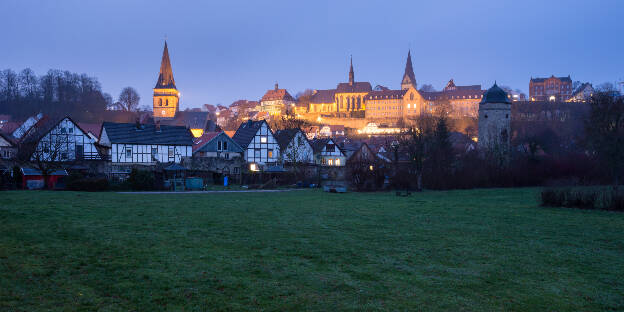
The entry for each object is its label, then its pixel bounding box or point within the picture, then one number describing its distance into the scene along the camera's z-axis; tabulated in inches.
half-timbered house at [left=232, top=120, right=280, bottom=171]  2037.4
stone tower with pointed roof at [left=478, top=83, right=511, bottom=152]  2475.4
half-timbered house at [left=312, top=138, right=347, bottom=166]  2284.7
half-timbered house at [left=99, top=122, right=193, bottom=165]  1771.7
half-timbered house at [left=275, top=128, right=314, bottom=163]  2057.1
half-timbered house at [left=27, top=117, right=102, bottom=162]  1630.2
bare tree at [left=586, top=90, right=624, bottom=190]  1288.1
